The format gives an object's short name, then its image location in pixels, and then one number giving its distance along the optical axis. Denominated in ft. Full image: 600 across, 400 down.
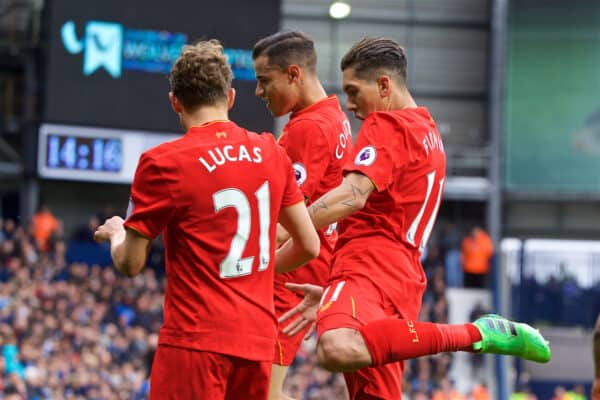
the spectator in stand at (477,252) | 83.92
